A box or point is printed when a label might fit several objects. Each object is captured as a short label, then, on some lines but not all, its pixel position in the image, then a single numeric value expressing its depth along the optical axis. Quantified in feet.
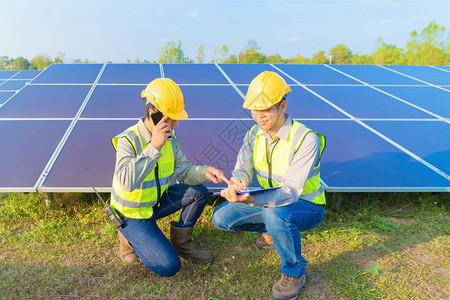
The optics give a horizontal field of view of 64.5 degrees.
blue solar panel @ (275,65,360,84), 27.78
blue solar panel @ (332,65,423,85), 28.55
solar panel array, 16.25
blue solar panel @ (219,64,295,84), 27.35
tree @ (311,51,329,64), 270.46
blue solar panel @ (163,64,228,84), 26.66
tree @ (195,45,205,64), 290.15
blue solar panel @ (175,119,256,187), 16.94
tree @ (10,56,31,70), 352.90
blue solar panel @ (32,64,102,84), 26.36
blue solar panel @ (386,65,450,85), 30.12
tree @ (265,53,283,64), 247.09
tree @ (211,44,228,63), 271.02
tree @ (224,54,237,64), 267.39
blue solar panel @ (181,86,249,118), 21.01
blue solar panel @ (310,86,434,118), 21.98
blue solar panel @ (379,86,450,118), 23.25
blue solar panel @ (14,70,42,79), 66.23
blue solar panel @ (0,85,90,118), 20.49
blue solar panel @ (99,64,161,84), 26.63
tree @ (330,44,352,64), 270.05
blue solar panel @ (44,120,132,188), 15.40
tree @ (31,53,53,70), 334.26
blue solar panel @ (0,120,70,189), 15.48
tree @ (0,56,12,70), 348.22
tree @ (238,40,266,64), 250.16
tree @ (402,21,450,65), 200.95
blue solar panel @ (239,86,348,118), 21.30
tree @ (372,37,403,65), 242.82
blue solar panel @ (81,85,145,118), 20.65
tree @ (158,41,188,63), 258.16
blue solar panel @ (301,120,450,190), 16.26
